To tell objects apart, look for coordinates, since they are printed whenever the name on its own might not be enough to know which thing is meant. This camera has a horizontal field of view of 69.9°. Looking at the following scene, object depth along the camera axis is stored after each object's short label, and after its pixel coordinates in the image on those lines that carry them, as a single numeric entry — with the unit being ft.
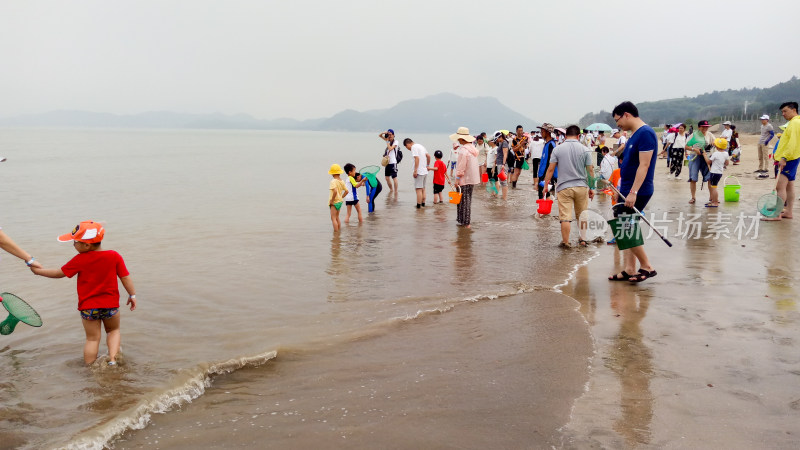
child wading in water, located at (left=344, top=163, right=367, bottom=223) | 40.42
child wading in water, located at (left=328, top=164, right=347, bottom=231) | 36.35
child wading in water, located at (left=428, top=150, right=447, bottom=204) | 48.49
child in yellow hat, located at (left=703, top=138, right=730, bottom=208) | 40.60
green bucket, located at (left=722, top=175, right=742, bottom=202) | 44.50
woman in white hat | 37.01
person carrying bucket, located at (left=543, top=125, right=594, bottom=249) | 28.35
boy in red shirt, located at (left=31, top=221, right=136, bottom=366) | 15.51
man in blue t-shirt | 21.33
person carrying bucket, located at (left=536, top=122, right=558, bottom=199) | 39.88
